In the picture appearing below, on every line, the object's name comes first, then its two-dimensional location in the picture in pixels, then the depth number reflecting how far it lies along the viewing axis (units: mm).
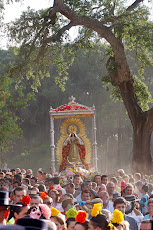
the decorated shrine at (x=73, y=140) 24797
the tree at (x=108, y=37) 19984
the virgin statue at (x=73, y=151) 25188
